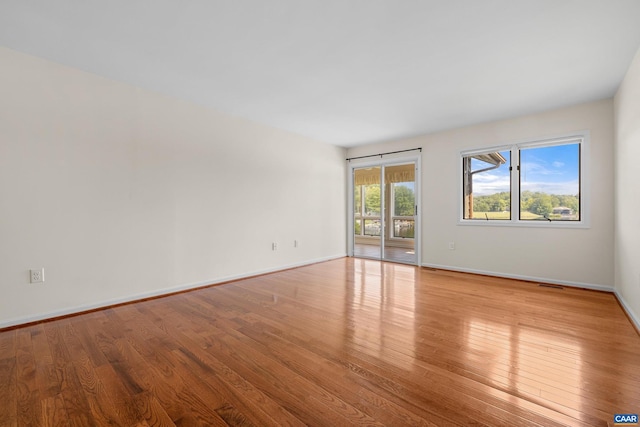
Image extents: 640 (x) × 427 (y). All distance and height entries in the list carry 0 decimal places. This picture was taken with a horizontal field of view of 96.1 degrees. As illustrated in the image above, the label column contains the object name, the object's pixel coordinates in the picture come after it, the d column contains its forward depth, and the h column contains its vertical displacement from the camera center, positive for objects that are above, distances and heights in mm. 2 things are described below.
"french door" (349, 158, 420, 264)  5797 +5
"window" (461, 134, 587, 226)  4094 +397
